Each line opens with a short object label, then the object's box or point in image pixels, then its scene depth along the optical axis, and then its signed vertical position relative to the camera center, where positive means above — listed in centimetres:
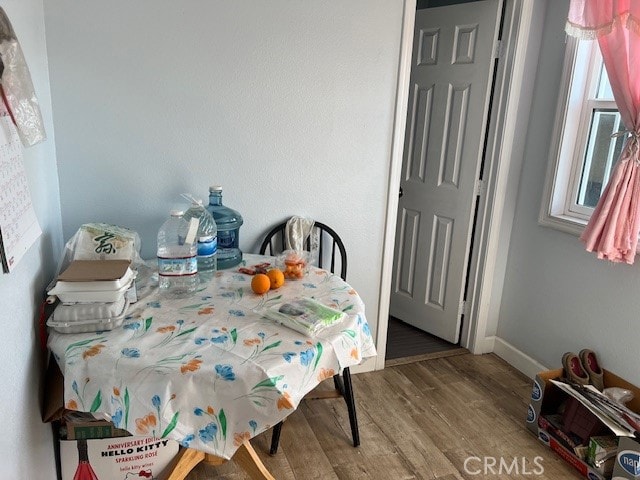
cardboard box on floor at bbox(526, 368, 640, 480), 191 -119
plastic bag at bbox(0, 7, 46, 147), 99 +6
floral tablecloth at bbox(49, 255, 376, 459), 114 -60
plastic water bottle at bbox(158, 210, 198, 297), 155 -45
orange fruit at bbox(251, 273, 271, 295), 157 -50
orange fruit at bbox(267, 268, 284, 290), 164 -50
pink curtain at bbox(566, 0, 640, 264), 199 +15
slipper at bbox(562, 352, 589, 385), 221 -105
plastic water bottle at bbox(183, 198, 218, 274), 172 -39
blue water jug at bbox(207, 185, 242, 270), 195 -41
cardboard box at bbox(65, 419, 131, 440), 151 -97
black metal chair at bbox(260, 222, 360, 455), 210 -60
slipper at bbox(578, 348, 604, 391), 223 -104
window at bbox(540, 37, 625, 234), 233 +2
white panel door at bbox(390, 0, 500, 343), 268 -11
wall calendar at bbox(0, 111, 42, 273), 103 -19
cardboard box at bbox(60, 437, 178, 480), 156 -110
